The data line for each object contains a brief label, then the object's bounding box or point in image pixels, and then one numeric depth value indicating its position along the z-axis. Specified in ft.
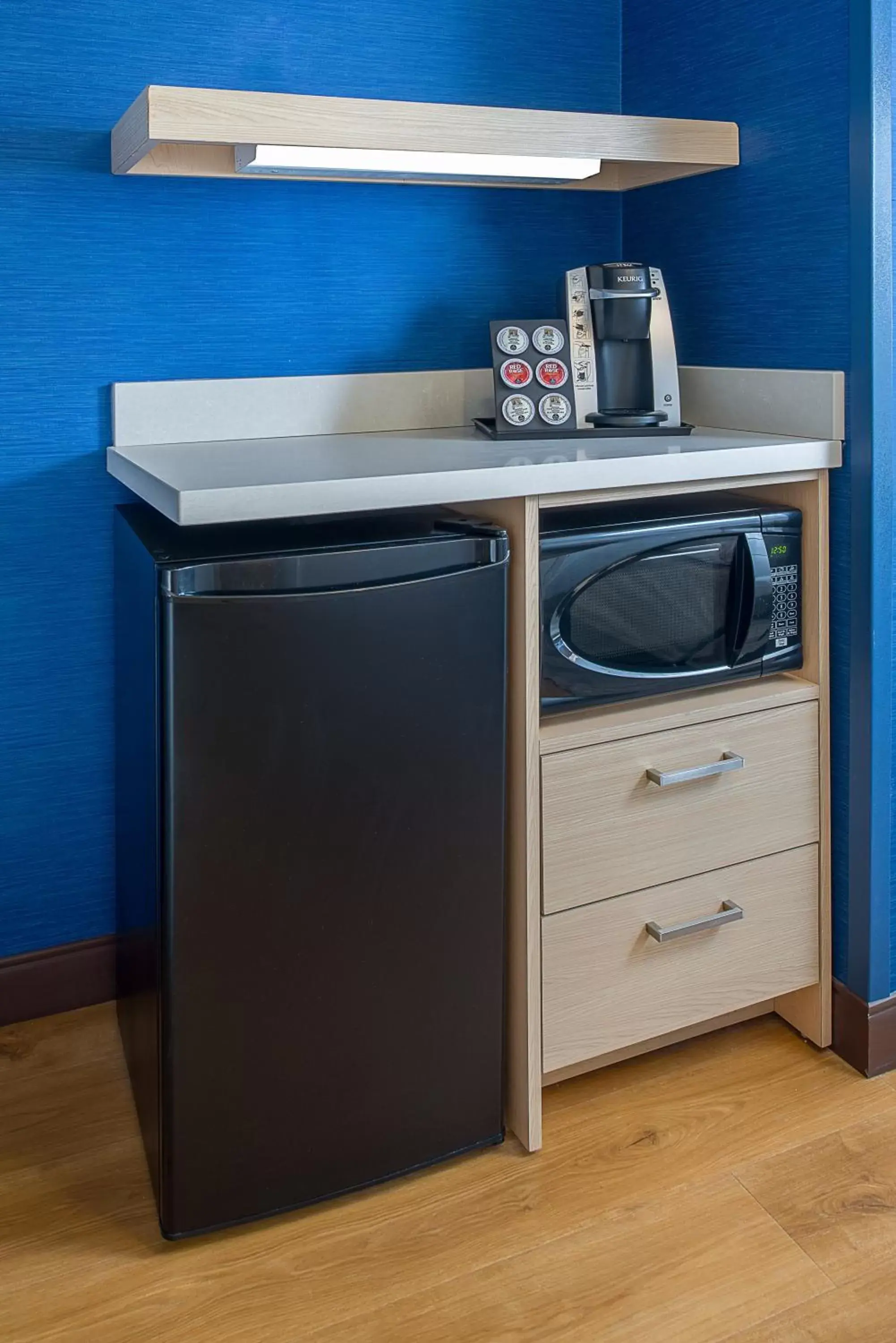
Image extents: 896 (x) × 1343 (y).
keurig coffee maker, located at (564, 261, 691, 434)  6.23
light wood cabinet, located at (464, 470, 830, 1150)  5.38
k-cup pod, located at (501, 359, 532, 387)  6.19
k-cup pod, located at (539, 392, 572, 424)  6.19
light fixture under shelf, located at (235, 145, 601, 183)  5.63
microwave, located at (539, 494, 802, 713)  5.38
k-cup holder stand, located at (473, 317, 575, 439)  6.16
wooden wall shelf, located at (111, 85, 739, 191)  5.08
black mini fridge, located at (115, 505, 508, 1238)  4.60
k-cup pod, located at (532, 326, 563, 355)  6.26
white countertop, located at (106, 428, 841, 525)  4.57
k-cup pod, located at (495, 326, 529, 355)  6.18
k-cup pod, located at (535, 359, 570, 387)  6.24
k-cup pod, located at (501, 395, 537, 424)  6.16
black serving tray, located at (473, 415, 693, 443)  6.15
